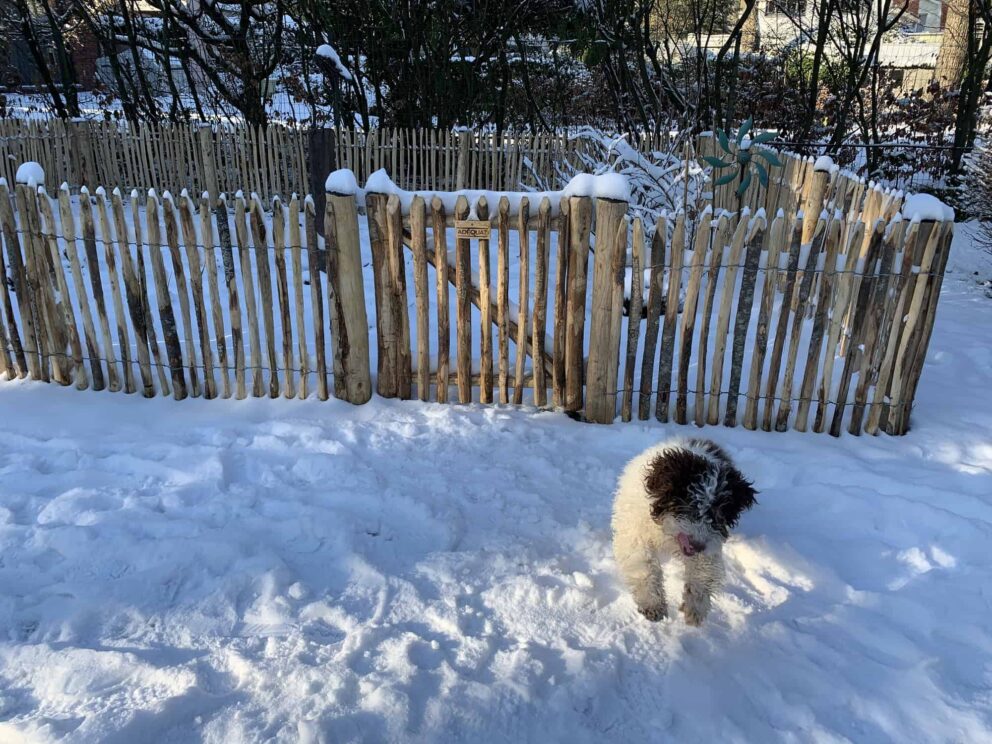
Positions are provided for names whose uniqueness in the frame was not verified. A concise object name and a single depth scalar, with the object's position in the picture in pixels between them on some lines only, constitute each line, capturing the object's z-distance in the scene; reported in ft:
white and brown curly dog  8.20
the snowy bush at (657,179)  24.36
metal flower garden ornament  23.03
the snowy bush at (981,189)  26.37
